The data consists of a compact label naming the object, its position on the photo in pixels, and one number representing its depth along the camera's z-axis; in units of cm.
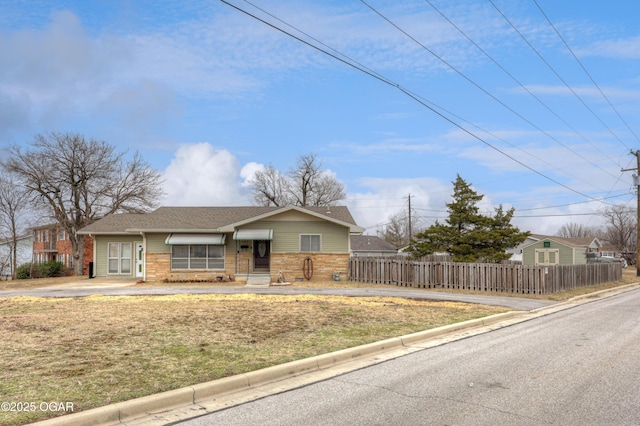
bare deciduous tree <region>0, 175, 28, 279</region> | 3903
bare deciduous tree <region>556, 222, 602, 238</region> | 13125
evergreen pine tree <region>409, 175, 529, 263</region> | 3062
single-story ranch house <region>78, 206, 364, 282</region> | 2711
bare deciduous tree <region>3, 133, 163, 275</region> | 3772
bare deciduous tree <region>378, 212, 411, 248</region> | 8984
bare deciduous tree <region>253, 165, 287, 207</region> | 6209
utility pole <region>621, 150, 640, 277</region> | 3781
